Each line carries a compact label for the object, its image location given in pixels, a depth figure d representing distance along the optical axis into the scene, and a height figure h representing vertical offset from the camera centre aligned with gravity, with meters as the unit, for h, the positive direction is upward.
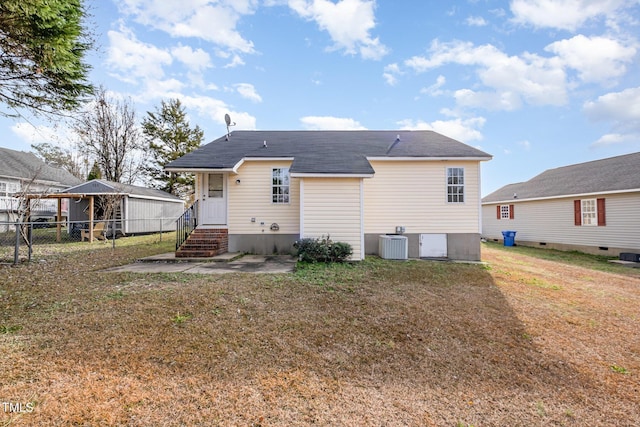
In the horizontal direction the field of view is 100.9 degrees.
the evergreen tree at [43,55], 4.79 +3.42
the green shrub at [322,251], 8.52 -1.03
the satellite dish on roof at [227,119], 12.66 +4.85
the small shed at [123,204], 15.99 +1.18
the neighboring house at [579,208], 12.03 +0.43
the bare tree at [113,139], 24.39 +7.91
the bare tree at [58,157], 32.44 +8.19
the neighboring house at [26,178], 19.36 +3.71
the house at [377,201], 10.34 +0.71
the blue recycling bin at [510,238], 17.02 -1.37
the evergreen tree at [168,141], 28.11 +8.65
